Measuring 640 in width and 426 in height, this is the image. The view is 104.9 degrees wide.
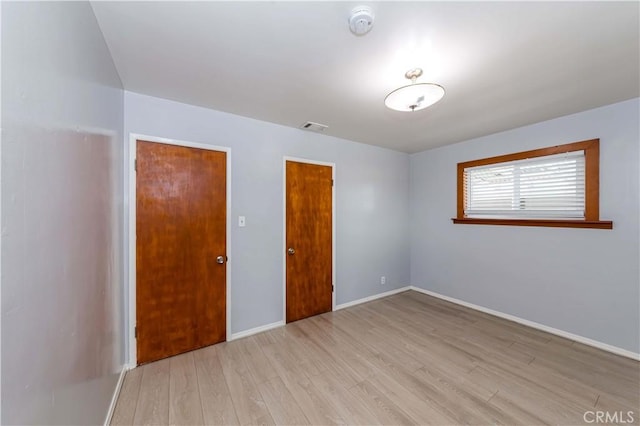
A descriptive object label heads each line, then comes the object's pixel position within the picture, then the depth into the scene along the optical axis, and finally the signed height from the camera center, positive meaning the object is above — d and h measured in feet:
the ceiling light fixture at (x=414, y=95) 5.66 +2.84
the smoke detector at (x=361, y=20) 4.24 +3.41
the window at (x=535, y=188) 8.45 +1.01
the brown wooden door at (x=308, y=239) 10.11 -1.16
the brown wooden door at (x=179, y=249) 7.25 -1.16
